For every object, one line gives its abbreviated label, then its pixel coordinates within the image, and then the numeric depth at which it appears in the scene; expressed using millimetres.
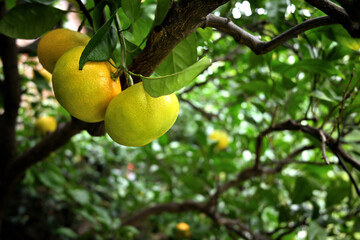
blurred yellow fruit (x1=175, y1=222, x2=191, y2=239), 1512
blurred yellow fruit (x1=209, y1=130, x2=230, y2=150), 1784
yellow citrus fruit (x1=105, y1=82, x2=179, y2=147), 388
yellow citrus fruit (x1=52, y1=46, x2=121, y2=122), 398
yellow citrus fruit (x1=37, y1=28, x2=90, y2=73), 479
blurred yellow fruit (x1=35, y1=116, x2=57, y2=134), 1530
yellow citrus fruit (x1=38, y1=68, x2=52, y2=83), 1460
